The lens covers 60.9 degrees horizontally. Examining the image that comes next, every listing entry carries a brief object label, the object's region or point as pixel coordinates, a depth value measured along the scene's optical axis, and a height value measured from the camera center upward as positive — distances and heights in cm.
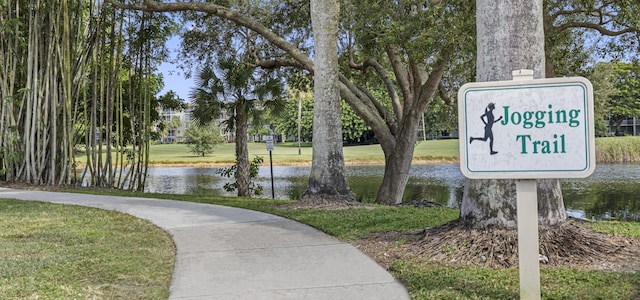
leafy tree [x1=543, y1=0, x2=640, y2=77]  1095 +253
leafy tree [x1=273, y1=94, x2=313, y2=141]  6994 +280
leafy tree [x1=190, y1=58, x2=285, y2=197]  1655 +137
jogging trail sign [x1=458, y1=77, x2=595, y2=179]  360 +6
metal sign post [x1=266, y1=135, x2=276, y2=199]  1736 +3
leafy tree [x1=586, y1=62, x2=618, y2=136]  1539 +192
